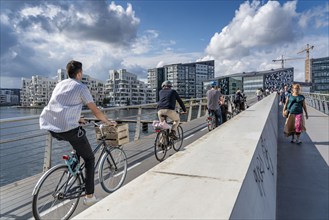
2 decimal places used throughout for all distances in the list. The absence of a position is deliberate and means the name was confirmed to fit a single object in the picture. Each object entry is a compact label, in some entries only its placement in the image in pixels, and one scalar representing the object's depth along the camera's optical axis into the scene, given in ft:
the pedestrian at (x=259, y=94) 96.14
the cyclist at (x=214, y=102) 30.27
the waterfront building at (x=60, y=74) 338.01
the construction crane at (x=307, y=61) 406.04
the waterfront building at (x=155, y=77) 533.22
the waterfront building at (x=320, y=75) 310.80
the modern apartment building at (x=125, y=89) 373.50
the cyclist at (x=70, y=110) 10.12
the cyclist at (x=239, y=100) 49.63
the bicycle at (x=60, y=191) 10.19
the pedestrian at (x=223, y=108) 35.78
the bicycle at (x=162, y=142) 20.07
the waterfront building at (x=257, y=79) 345.10
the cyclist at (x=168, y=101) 20.72
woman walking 25.18
